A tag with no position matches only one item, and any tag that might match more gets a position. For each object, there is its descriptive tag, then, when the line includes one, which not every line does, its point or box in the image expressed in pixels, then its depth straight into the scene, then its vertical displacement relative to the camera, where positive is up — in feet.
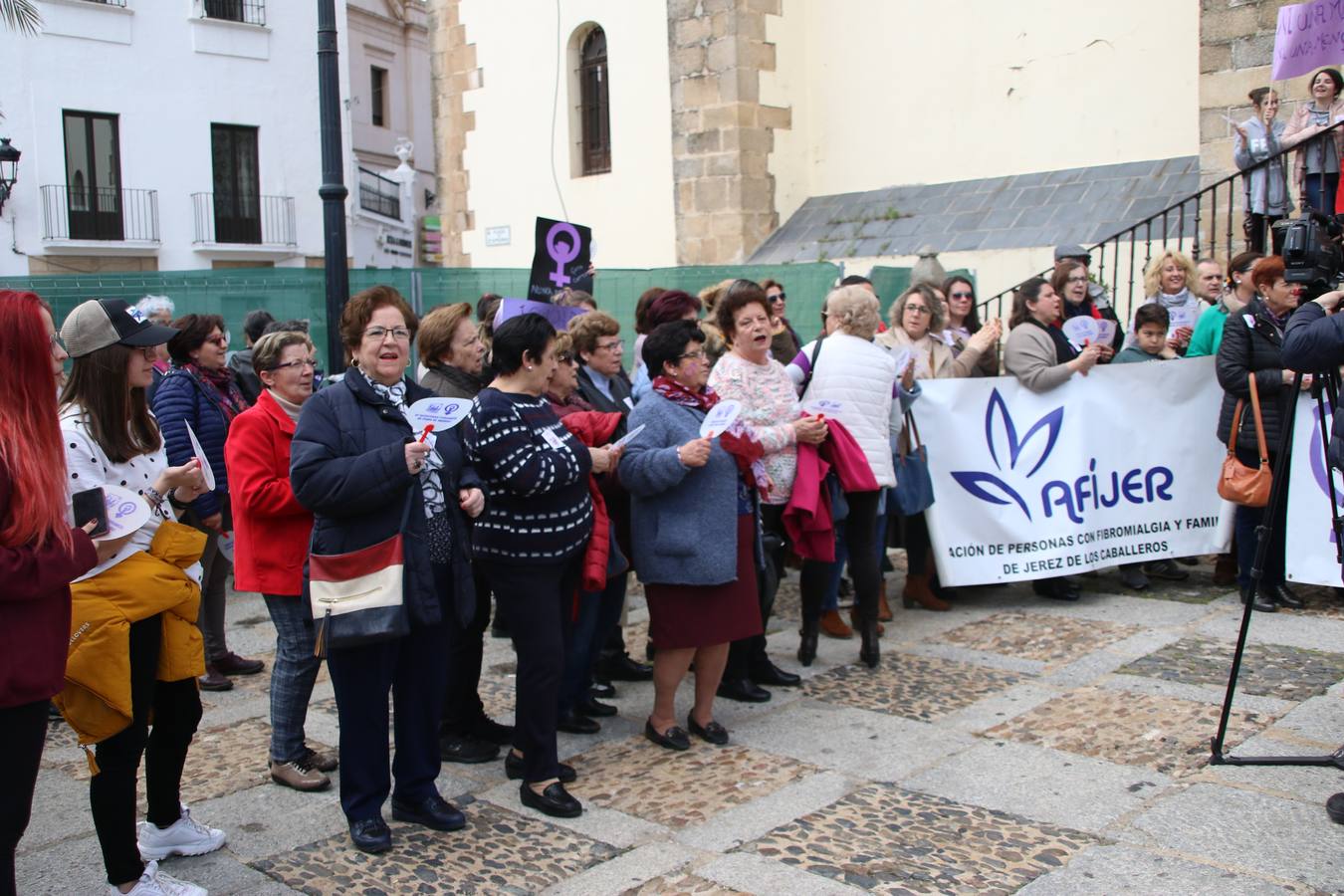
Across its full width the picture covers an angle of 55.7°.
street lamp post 26.37 +4.34
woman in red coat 15.10 -1.97
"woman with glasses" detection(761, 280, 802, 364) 25.55 +0.51
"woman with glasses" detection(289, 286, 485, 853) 12.84 -1.63
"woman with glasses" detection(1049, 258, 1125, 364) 25.34 +1.38
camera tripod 14.70 -2.37
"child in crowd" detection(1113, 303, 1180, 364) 25.88 +0.46
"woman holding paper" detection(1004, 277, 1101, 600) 24.16 +0.12
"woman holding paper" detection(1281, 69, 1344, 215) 29.48 +4.87
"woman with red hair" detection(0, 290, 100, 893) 9.23 -1.31
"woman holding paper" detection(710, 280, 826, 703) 18.16 -0.53
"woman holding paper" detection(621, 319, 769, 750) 16.25 -2.13
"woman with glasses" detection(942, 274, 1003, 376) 26.63 +1.03
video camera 14.88 +1.18
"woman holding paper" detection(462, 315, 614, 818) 14.37 -1.77
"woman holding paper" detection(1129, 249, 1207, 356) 27.53 +1.39
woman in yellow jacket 11.68 -2.16
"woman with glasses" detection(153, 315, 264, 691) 20.12 -0.57
